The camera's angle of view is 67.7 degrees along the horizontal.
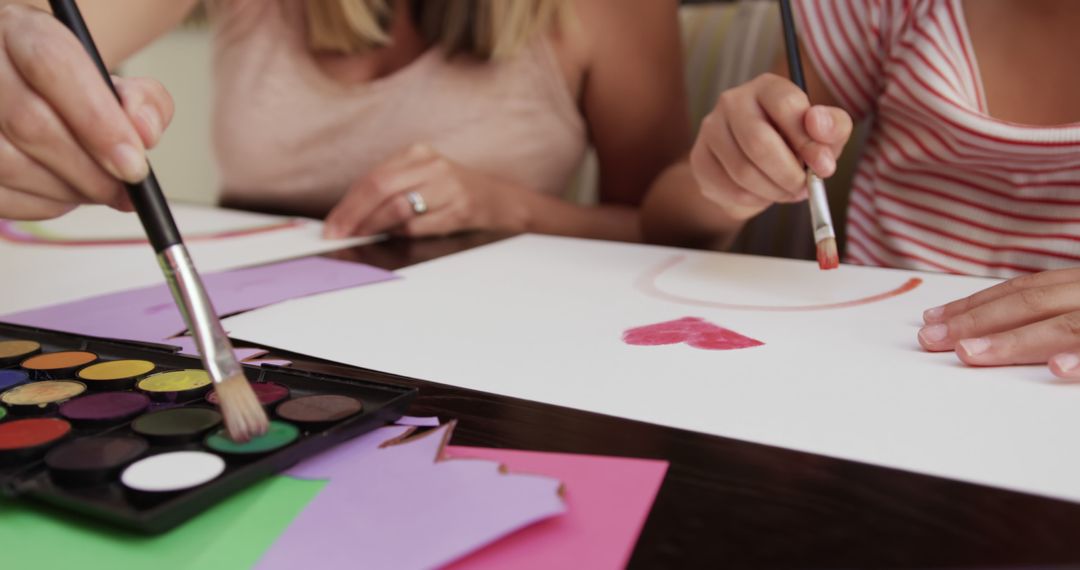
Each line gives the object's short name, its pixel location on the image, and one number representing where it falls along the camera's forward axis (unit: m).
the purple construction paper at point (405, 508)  0.20
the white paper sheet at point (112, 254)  0.49
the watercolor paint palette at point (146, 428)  0.21
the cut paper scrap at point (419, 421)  0.27
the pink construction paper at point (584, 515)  0.20
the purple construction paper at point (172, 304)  0.40
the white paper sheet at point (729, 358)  0.26
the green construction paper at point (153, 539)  0.20
